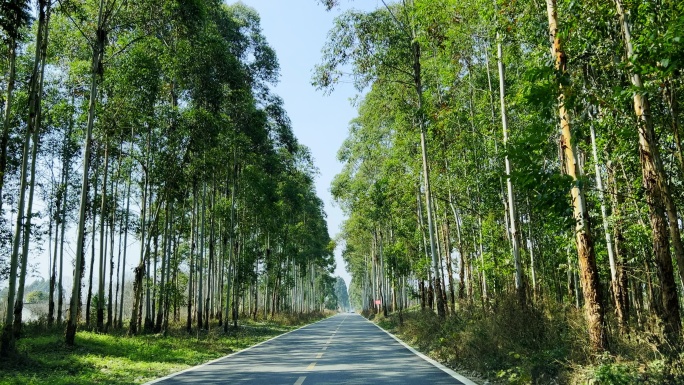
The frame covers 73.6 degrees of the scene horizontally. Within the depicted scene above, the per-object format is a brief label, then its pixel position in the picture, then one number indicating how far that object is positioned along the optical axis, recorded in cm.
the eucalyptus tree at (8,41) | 812
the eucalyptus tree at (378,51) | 1847
